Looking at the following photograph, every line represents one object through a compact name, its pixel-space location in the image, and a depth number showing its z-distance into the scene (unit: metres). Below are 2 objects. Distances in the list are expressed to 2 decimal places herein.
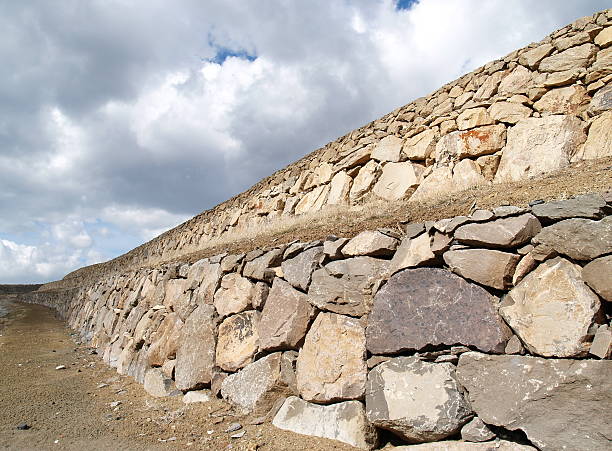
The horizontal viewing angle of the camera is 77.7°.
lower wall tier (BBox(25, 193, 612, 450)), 2.63
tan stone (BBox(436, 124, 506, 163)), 6.44
